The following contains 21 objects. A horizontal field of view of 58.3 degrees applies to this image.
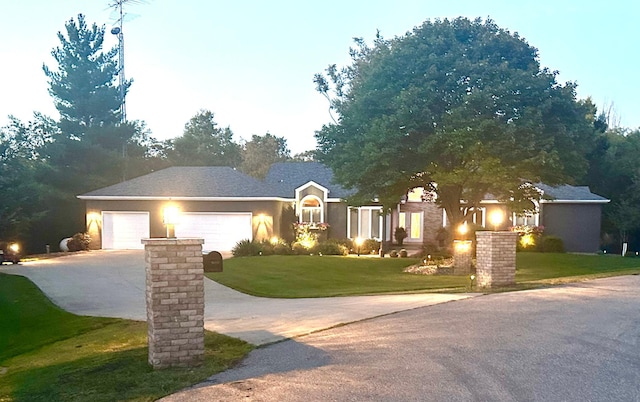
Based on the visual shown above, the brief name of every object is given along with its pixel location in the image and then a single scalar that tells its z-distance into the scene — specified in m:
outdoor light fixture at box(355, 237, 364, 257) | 28.56
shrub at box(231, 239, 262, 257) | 24.67
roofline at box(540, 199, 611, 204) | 30.64
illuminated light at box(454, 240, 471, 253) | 20.58
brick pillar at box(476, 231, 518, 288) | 13.53
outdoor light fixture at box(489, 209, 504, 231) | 30.48
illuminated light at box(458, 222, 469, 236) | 21.39
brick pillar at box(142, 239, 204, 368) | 6.80
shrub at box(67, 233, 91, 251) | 28.67
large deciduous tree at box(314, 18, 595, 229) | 18.75
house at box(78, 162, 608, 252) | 29.12
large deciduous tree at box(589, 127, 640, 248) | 34.25
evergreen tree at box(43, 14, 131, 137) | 39.34
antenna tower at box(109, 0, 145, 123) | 43.71
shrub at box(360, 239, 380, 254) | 28.69
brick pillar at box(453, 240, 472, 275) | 20.56
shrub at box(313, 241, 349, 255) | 26.26
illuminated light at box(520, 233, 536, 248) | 28.47
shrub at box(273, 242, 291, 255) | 25.22
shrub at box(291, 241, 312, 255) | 25.66
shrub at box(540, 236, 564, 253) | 28.36
